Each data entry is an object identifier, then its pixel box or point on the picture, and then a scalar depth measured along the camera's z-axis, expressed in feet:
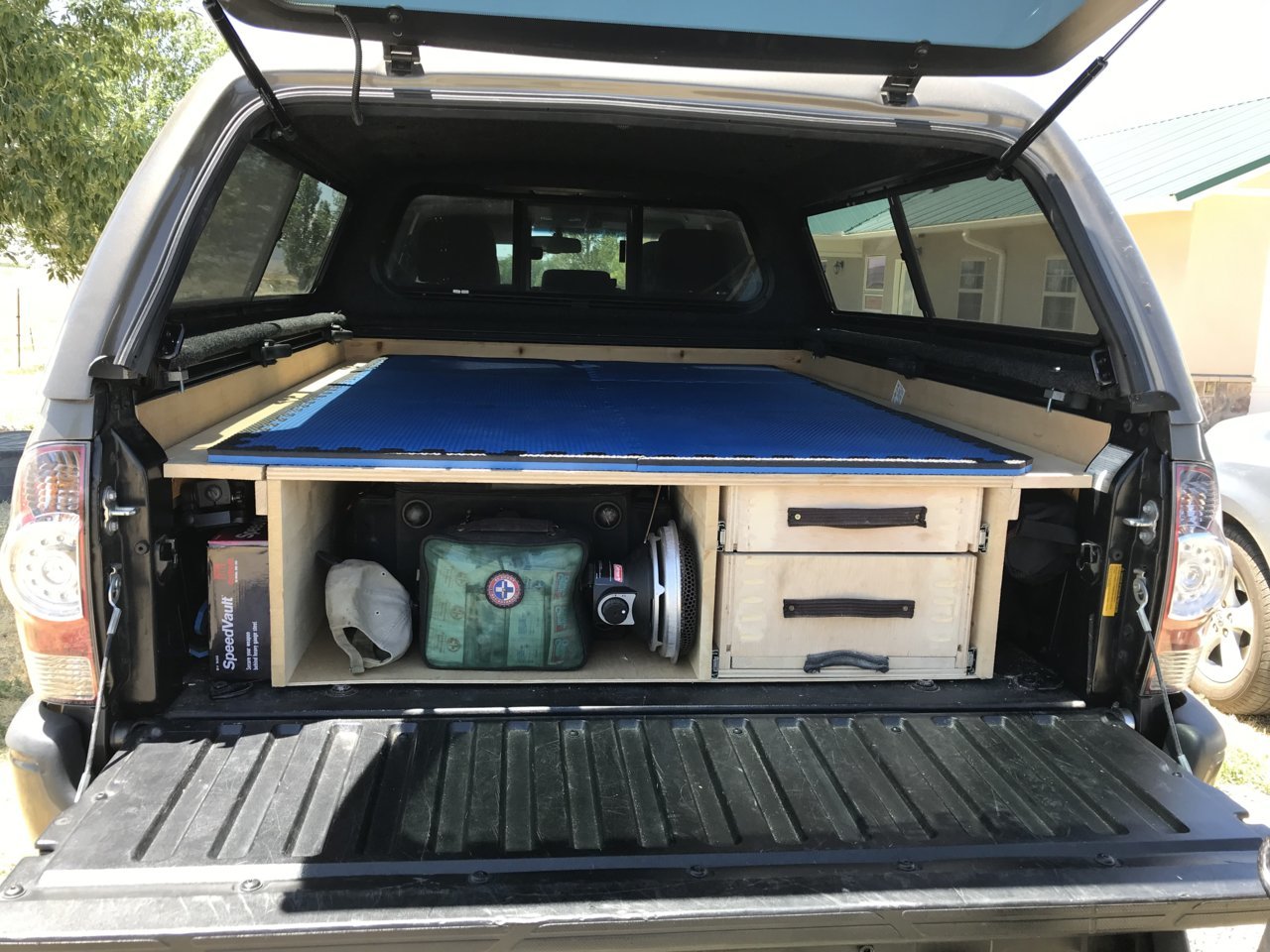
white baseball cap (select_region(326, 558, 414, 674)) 7.32
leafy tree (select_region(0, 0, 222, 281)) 21.17
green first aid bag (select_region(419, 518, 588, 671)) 7.45
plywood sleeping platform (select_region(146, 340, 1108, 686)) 6.86
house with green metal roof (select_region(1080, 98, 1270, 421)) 34.06
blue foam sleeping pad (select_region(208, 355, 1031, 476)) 7.00
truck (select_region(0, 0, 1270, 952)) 4.82
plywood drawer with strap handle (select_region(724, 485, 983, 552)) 7.20
